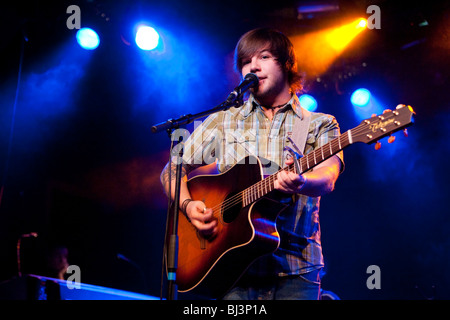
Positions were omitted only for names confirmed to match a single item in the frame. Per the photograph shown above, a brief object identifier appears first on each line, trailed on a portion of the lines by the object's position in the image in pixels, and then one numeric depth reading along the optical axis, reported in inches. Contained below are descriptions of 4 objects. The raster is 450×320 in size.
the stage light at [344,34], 213.8
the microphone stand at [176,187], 72.8
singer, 89.7
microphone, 92.4
